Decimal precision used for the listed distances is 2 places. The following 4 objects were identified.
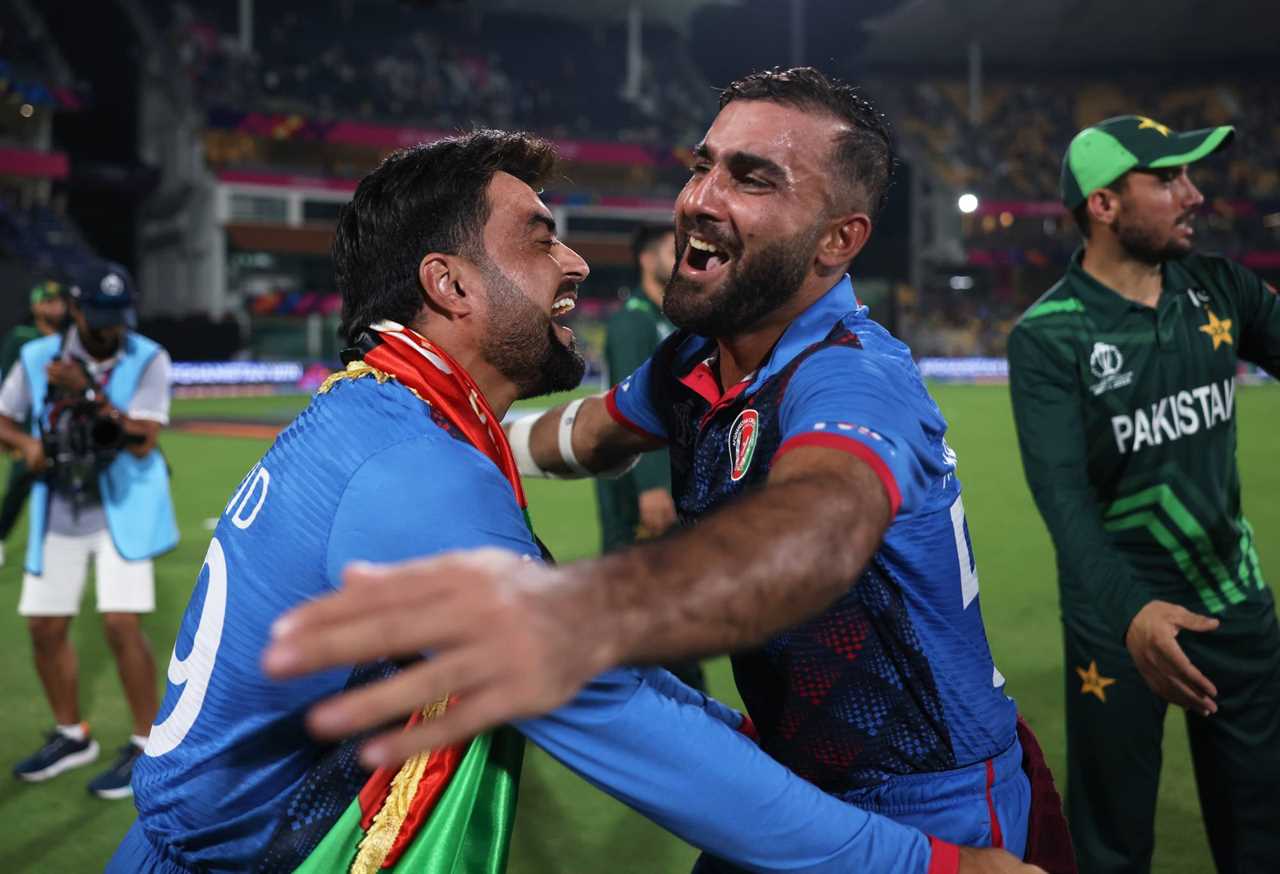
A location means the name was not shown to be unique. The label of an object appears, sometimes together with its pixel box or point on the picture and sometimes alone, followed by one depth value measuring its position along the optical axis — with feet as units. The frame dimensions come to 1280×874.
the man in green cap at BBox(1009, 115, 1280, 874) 10.63
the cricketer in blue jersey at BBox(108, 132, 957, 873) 5.16
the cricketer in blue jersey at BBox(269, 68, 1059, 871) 3.92
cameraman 16.85
